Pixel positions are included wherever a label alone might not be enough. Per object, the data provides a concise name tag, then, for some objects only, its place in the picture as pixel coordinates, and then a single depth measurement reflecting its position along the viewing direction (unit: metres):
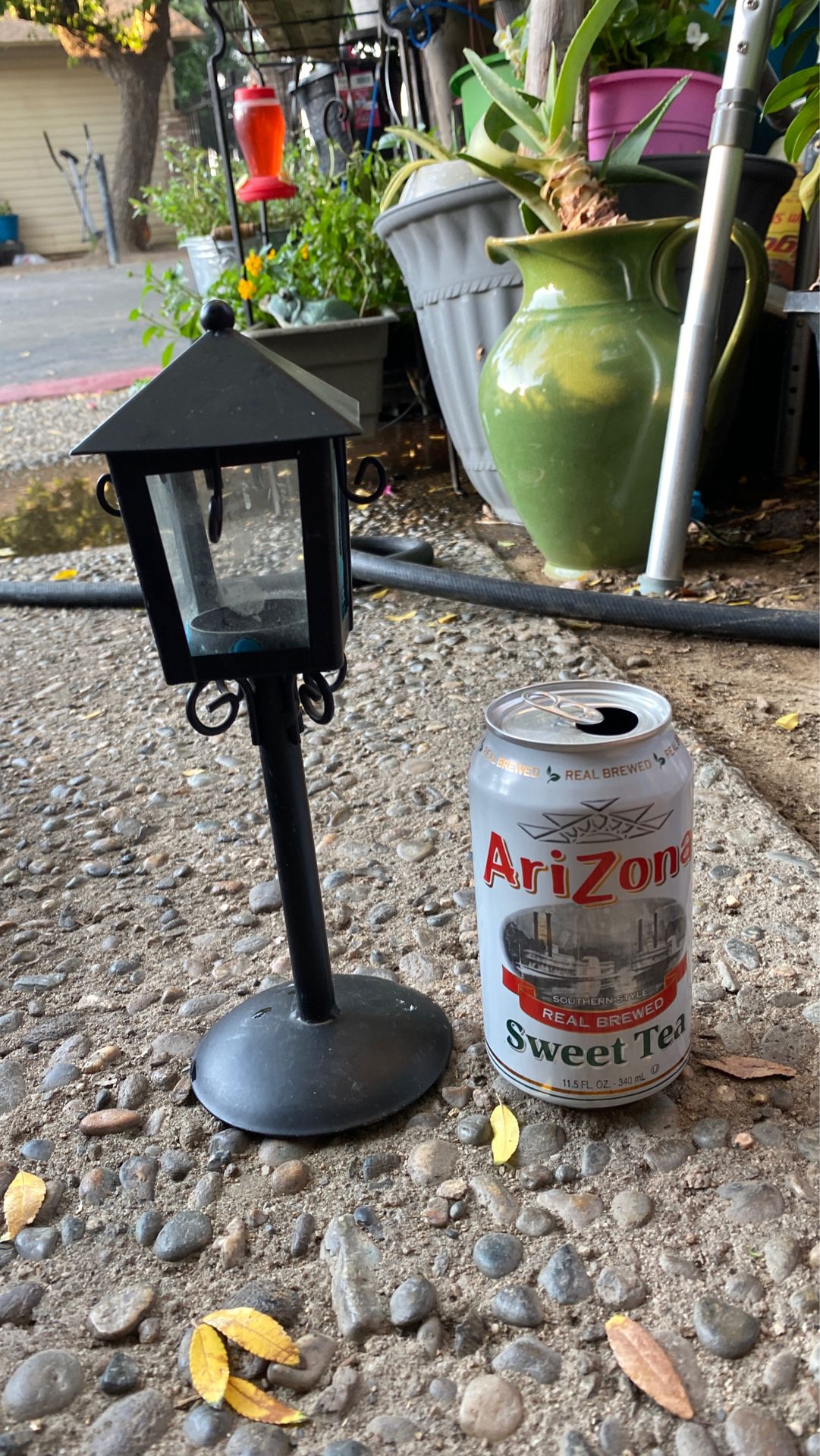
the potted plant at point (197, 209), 1.50
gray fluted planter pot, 0.74
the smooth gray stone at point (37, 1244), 0.25
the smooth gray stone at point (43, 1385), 0.21
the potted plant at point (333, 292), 1.01
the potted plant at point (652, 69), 0.67
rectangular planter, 0.99
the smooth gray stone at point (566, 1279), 0.22
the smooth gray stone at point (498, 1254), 0.23
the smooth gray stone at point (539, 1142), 0.26
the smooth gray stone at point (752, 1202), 0.24
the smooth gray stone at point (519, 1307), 0.22
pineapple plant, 0.61
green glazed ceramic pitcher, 0.63
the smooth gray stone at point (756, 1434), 0.19
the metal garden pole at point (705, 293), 0.56
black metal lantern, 0.22
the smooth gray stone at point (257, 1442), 0.20
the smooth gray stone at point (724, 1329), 0.21
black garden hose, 0.57
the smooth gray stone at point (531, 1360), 0.21
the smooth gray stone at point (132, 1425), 0.20
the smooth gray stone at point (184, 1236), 0.24
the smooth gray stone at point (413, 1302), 0.22
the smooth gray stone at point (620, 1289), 0.22
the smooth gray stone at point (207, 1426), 0.20
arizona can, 0.23
